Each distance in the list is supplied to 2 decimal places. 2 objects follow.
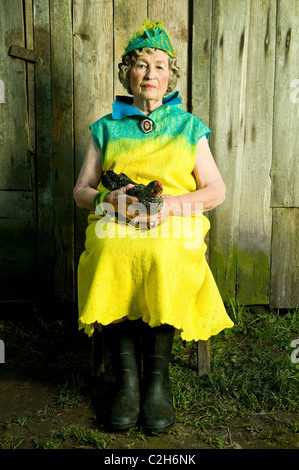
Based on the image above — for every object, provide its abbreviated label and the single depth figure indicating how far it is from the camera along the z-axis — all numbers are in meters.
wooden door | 2.91
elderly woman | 1.95
